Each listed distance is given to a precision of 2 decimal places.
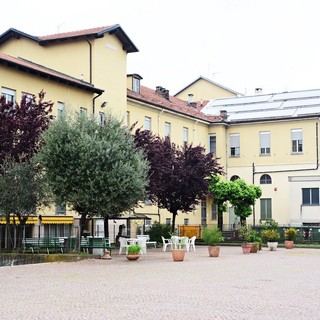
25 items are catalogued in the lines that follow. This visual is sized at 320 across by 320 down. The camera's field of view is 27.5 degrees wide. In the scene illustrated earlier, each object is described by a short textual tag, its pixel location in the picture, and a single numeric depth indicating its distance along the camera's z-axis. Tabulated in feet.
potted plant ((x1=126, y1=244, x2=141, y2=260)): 85.71
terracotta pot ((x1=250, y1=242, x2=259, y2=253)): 111.45
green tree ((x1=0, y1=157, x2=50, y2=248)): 88.69
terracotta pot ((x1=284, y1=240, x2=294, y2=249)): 131.24
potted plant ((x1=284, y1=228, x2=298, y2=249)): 136.98
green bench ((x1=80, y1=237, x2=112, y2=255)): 93.91
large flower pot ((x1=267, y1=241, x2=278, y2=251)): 121.70
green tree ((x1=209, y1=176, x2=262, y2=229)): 160.56
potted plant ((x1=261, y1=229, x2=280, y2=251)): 122.21
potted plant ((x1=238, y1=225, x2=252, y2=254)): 110.52
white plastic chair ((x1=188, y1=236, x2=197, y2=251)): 114.15
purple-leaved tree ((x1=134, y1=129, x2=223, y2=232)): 137.18
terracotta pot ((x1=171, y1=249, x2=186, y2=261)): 86.12
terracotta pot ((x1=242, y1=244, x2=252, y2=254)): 110.42
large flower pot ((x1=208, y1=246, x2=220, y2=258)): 97.81
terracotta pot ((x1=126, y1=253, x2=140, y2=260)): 85.71
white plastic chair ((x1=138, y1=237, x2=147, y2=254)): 100.63
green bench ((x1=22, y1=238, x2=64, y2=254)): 92.99
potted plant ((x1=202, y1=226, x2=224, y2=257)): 97.96
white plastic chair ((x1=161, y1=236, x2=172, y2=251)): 113.56
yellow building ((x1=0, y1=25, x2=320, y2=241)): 128.67
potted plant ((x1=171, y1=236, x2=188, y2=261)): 86.22
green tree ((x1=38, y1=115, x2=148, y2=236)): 87.76
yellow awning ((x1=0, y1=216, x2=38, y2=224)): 109.50
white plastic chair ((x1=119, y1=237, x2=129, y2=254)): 100.82
